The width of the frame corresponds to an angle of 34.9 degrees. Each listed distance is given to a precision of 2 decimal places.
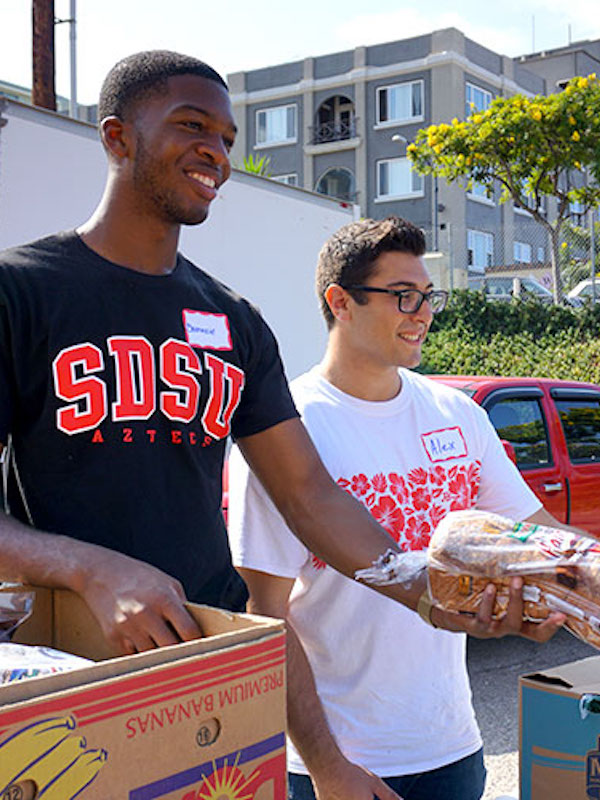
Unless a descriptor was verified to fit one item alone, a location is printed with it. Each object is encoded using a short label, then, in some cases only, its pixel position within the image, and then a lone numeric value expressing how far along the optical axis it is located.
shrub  15.80
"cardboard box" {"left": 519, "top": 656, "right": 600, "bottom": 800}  1.71
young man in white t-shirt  2.23
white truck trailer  7.79
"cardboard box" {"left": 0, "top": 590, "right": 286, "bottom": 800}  0.95
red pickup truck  6.59
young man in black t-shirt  1.68
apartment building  34.97
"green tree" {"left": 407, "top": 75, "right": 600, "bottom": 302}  18.28
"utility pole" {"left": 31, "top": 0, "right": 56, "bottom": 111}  11.10
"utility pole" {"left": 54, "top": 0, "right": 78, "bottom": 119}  16.94
